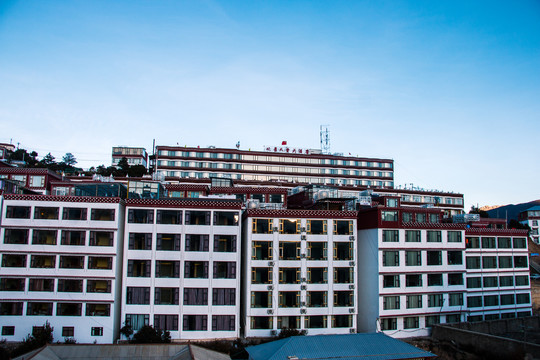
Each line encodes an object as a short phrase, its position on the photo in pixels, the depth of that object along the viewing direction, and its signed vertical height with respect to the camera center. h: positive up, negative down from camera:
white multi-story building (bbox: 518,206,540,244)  132.62 +6.31
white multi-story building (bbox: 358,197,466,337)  57.72 -4.48
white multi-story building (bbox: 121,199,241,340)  52.22 -3.64
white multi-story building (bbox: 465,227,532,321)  66.62 -5.17
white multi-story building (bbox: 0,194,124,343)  50.69 -3.60
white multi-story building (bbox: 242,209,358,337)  55.00 -4.43
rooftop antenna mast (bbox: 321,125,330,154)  143.50 +33.86
